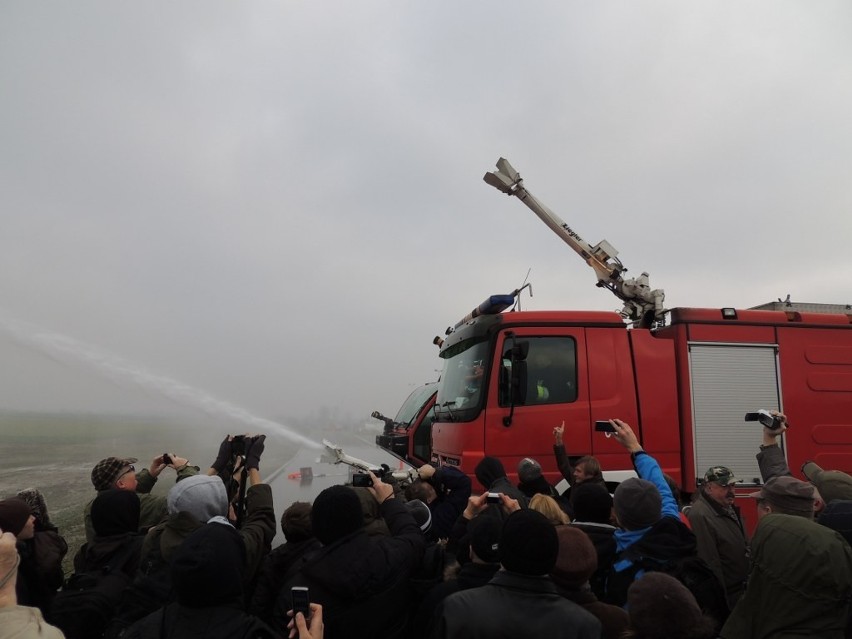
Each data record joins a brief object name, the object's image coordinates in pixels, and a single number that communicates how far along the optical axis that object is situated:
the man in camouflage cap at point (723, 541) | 3.69
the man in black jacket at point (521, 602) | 2.13
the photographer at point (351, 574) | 2.69
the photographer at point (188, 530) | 2.72
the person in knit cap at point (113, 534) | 3.11
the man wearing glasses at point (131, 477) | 4.03
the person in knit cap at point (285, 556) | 3.05
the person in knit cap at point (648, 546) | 3.04
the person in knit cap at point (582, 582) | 2.49
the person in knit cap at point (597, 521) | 3.41
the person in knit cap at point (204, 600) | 2.15
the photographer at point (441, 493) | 4.22
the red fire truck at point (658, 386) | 6.05
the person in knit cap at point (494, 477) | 4.25
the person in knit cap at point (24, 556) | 3.01
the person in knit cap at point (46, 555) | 3.07
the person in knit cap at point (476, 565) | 2.74
